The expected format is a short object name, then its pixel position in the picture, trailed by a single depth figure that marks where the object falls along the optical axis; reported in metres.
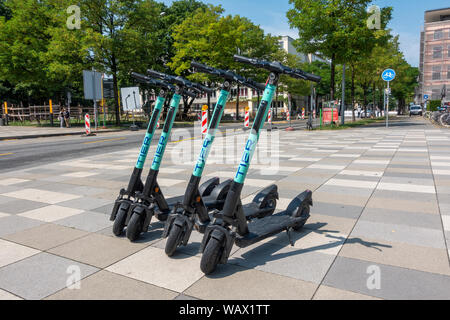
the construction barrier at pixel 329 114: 23.48
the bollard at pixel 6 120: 31.73
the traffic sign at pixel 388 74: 18.78
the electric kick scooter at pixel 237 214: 2.77
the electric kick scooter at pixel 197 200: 3.05
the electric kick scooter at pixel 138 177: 3.63
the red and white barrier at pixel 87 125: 19.67
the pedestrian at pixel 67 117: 26.27
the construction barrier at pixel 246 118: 20.54
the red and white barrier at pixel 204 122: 13.79
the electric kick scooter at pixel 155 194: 3.48
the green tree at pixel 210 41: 34.53
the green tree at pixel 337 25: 20.08
